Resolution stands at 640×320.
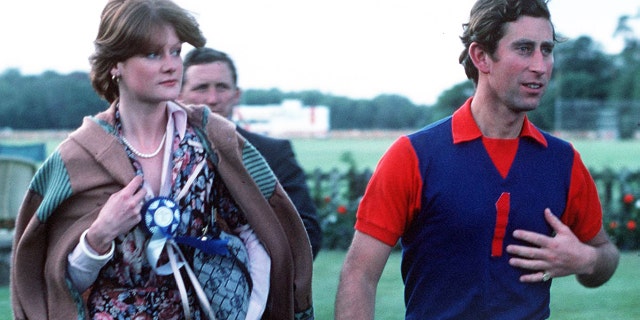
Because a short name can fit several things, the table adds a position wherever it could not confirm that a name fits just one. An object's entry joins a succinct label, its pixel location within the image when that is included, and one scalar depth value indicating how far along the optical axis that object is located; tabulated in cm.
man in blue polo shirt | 327
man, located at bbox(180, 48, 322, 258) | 487
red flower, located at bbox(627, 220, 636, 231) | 1327
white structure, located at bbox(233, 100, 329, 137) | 4231
